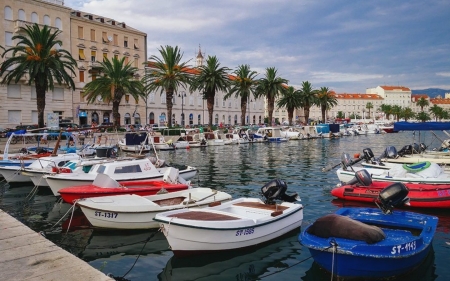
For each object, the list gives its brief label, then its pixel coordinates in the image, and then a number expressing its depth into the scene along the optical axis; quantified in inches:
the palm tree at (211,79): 2402.8
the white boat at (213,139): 2231.8
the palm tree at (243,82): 2687.0
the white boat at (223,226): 379.2
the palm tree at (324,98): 3708.7
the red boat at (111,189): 574.2
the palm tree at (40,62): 1635.1
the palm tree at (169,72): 2210.9
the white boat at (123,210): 480.7
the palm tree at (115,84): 1968.5
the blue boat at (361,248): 322.0
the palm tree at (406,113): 7514.8
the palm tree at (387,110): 7339.1
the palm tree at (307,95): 3425.9
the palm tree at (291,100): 3270.9
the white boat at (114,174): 679.1
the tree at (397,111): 7317.9
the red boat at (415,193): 579.8
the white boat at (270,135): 2593.5
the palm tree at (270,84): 2812.5
